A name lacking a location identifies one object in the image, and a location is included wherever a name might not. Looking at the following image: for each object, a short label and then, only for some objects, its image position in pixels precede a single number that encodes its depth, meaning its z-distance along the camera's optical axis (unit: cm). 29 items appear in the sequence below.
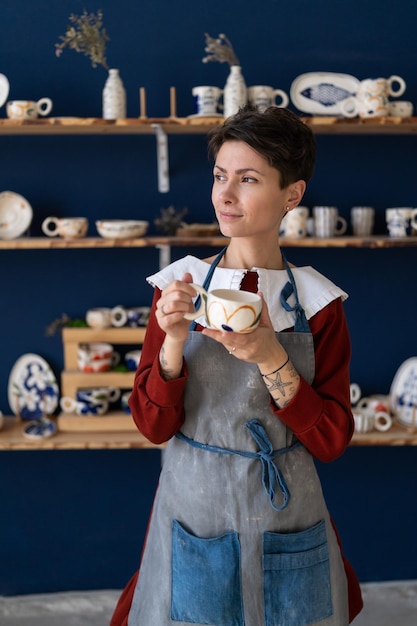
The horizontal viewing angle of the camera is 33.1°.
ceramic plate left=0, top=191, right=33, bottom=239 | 227
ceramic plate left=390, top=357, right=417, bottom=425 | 233
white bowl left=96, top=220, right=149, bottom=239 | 213
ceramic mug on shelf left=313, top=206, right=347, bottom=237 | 221
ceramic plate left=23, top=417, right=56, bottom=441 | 221
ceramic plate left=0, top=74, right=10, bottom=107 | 217
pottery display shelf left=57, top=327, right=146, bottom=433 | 228
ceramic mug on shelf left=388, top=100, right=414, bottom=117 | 219
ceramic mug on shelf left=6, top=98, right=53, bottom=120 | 209
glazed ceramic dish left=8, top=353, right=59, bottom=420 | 240
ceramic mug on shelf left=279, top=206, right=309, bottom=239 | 218
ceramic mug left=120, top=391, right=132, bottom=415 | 230
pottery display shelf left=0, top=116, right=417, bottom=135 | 205
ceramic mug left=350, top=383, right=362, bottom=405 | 238
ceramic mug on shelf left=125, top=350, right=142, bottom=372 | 232
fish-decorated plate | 223
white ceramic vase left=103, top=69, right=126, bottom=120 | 212
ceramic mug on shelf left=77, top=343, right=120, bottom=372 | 230
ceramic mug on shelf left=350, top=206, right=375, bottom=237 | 228
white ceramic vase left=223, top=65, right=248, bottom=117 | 210
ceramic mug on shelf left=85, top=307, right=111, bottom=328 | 230
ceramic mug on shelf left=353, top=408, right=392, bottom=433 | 226
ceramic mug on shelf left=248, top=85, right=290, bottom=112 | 212
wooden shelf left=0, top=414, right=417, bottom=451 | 218
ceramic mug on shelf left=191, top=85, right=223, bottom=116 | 211
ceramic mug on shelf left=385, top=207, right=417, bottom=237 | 223
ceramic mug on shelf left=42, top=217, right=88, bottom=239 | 217
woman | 124
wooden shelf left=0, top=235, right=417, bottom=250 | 210
